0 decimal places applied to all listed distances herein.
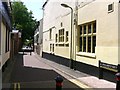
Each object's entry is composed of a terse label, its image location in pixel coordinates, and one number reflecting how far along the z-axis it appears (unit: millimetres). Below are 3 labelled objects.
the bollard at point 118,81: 3172
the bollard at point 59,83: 2729
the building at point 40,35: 17867
